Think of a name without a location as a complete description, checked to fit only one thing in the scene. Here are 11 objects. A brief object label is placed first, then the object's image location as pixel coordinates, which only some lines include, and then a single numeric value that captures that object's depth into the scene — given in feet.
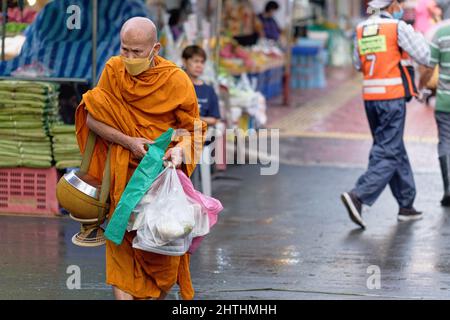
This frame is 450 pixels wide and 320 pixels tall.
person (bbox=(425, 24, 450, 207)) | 48.82
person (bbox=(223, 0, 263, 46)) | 92.69
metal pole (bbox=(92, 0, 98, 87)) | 44.28
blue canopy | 48.49
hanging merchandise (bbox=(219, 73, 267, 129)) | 63.06
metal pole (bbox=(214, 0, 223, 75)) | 57.62
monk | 29.32
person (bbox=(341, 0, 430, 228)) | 45.40
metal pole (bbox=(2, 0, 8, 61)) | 48.20
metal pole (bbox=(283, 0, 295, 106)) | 90.47
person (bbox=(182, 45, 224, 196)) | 47.03
